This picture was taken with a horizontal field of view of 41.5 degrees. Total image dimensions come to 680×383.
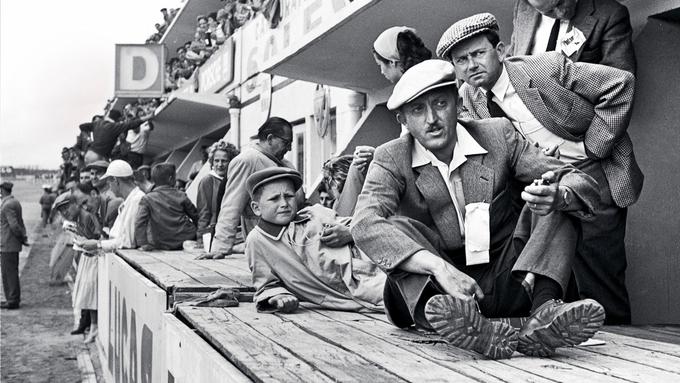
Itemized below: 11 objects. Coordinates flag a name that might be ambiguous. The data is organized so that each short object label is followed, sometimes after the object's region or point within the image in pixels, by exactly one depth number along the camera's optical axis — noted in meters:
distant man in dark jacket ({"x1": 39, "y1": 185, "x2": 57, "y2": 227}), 35.88
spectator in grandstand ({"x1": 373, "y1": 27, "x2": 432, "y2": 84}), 4.52
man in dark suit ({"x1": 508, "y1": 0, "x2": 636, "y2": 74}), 3.94
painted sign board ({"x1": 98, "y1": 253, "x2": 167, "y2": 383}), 4.71
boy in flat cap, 4.23
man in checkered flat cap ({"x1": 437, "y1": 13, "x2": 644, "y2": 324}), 3.57
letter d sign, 23.30
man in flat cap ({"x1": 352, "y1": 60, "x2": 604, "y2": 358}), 2.94
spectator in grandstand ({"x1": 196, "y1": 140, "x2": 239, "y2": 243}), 8.62
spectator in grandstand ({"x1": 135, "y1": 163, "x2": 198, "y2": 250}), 8.73
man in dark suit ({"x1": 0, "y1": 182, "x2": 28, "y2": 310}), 13.80
